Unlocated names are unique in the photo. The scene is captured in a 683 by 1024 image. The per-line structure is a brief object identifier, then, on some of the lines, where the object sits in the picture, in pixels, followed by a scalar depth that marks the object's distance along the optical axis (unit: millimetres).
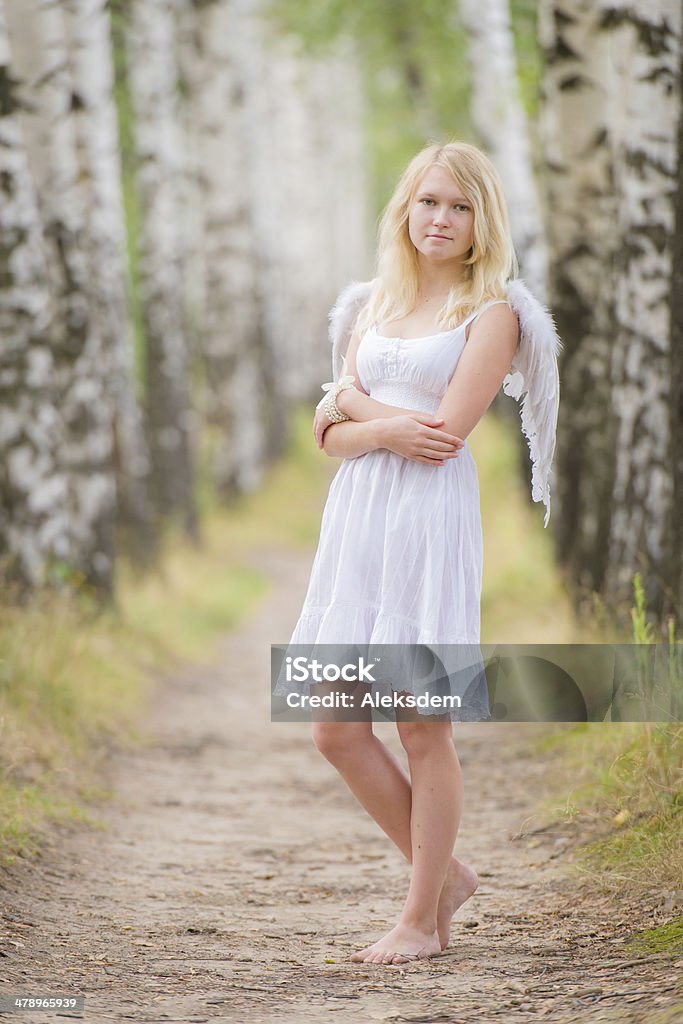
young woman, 7449
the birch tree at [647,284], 12000
